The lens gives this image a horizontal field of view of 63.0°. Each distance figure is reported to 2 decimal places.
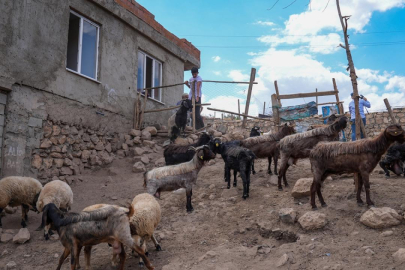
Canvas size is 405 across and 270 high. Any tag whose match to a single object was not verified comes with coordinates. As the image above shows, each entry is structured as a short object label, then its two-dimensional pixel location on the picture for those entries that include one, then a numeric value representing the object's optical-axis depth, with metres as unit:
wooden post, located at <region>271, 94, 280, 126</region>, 10.55
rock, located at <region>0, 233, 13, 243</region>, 6.02
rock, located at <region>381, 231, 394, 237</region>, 4.62
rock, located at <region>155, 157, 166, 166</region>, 10.15
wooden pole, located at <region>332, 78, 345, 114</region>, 10.77
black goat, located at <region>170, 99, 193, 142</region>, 11.36
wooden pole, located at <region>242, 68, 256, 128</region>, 12.46
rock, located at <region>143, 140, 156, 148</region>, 11.41
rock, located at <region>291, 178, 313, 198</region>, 6.38
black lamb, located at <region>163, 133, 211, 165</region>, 8.72
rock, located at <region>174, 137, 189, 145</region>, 11.18
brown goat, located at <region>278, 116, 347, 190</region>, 7.39
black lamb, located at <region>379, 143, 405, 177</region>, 7.15
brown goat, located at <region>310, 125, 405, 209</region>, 5.40
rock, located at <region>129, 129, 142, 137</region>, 11.51
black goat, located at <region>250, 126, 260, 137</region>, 10.30
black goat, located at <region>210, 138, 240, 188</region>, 8.05
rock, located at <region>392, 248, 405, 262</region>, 3.92
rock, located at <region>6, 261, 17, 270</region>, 5.24
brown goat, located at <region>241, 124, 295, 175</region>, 8.51
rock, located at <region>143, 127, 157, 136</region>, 11.94
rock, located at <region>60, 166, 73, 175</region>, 8.91
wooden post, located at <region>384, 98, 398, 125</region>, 12.12
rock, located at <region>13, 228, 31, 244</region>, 5.94
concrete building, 7.94
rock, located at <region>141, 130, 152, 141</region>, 11.60
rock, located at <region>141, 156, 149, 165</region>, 10.41
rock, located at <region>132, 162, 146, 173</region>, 9.93
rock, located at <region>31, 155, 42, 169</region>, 8.20
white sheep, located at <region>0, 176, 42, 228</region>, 6.54
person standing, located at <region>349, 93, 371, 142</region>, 10.01
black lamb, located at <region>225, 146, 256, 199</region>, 7.08
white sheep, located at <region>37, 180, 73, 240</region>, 6.28
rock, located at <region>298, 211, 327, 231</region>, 5.13
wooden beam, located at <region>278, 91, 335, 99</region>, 10.41
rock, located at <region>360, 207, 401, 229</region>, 4.80
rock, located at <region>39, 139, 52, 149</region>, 8.46
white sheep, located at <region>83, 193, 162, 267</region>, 5.02
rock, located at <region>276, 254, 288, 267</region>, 4.35
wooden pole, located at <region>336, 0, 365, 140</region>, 7.24
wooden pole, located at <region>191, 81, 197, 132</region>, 11.07
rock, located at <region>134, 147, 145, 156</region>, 10.84
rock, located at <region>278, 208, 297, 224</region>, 5.47
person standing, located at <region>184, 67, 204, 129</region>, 11.51
